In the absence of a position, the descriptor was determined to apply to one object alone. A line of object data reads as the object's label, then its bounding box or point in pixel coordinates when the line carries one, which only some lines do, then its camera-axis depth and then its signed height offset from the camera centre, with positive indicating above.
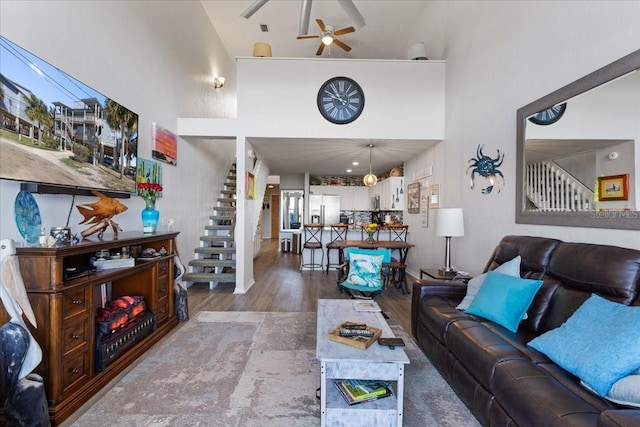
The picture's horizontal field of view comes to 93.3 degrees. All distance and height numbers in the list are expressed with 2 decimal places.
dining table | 4.98 -0.60
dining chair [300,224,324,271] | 6.41 -0.66
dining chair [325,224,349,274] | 6.29 -0.46
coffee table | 1.69 -0.92
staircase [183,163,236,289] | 4.93 -0.72
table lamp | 3.72 -0.13
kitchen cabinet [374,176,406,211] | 7.31 +0.46
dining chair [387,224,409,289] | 4.94 -0.83
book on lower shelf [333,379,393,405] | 1.77 -1.07
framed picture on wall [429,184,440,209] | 5.07 +0.30
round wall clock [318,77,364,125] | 4.84 +1.79
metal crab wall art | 3.30 +0.53
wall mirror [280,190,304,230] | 10.06 +0.10
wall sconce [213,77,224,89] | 6.50 +2.83
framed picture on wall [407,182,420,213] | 6.13 +0.33
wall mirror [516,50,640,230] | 1.91 +0.48
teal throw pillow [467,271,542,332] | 2.10 -0.63
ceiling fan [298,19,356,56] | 5.06 +3.11
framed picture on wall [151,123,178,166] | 3.96 +0.93
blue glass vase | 3.11 -0.08
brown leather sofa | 1.28 -0.79
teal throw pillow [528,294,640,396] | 1.31 -0.62
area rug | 1.85 -1.26
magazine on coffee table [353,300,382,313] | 2.54 -0.82
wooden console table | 1.81 -0.71
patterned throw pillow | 3.96 -0.78
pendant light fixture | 6.68 +0.74
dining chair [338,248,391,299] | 3.88 -0.79
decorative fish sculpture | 2.32 +0.01
